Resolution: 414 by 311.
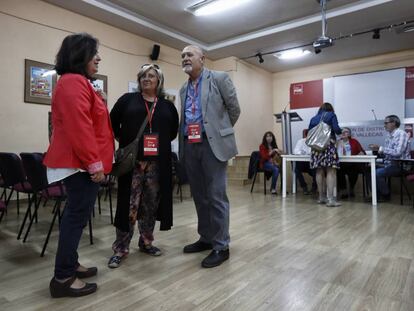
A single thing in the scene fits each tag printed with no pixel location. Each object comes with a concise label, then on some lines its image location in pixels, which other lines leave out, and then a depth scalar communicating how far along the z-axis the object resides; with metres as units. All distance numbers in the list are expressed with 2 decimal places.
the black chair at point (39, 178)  2.17
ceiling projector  4.50
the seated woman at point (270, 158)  5.07
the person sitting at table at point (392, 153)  4.20
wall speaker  5.47
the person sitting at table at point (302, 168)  5.29
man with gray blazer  1.88
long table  3.90
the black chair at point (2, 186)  2.90
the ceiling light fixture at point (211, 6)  4.33
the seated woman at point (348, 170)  4.93
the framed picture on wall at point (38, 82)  3.94
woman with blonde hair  1.87
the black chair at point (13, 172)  2.57
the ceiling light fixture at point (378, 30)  4.56
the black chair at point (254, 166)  5.11
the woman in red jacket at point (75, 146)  1.34
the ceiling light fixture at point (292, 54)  6.13
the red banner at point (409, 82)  5.84
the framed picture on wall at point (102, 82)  4.68
